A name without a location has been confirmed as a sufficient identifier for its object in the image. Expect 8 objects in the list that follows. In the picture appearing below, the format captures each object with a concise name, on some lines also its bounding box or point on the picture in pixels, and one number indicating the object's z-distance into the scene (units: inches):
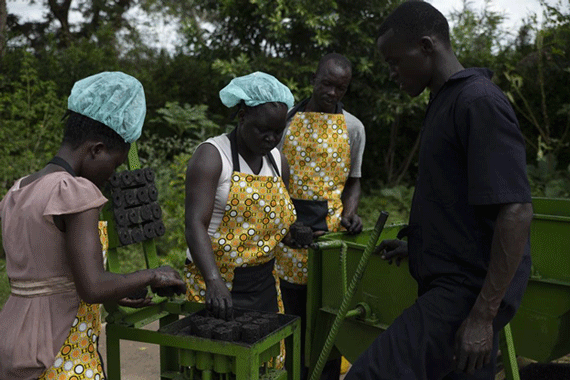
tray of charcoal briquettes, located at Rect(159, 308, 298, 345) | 77.5
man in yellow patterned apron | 137.6
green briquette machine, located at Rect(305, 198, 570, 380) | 100.5
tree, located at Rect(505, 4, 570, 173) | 315.6
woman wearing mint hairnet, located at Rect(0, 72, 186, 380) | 67.0
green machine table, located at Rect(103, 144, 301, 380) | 75.6
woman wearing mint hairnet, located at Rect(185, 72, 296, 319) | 97.7
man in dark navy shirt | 67.2
